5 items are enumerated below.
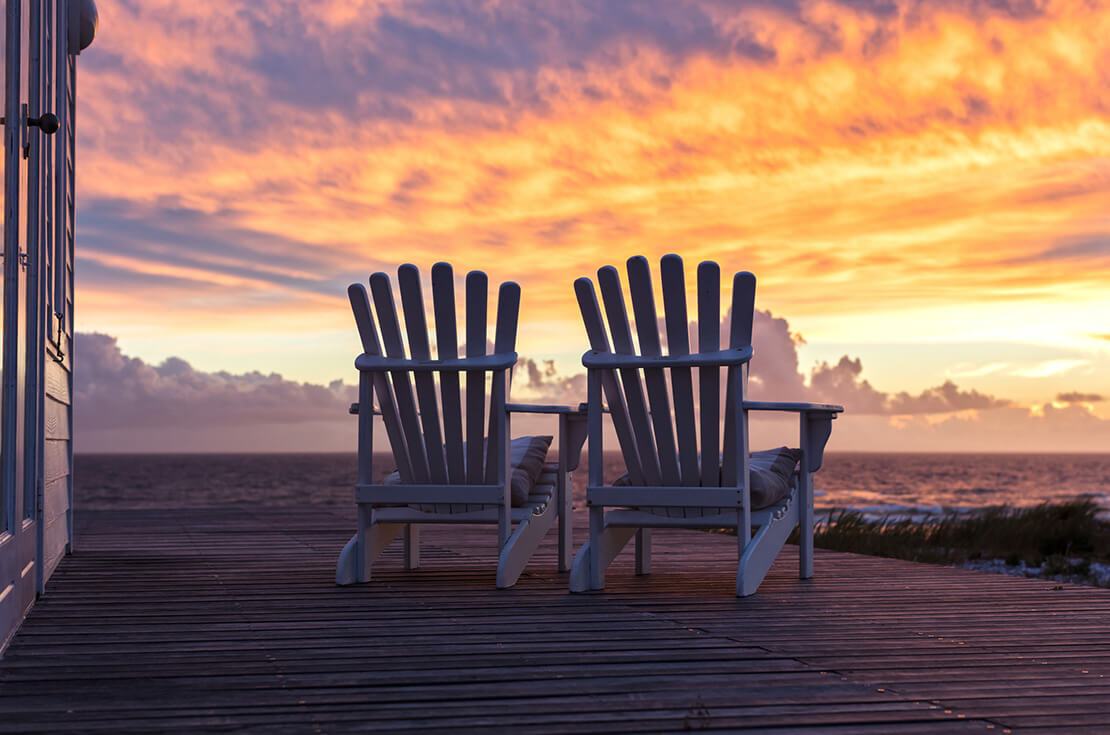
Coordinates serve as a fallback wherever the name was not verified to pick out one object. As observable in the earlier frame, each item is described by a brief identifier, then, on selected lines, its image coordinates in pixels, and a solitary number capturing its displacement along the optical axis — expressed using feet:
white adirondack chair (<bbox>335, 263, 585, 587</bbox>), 14.93
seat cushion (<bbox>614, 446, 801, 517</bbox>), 14.47
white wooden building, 10.95
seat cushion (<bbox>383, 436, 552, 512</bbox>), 15.58
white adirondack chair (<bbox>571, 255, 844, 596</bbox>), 14.02
